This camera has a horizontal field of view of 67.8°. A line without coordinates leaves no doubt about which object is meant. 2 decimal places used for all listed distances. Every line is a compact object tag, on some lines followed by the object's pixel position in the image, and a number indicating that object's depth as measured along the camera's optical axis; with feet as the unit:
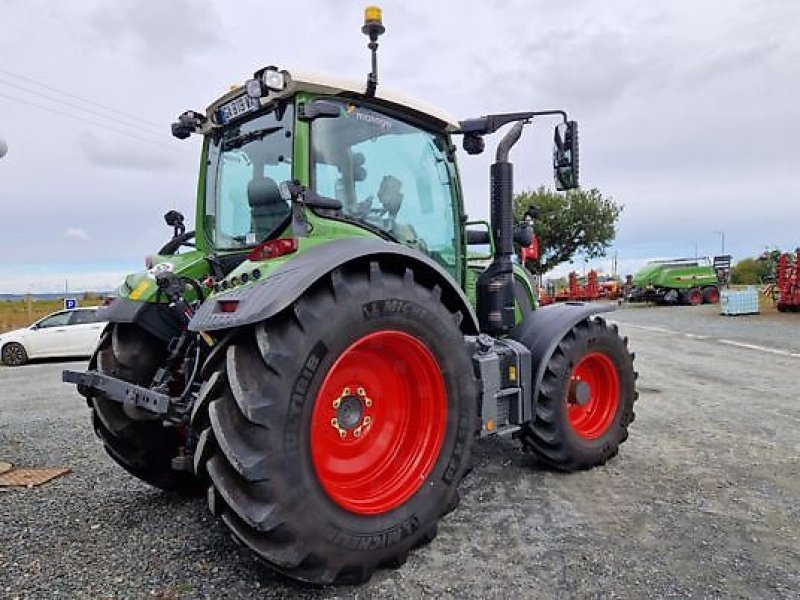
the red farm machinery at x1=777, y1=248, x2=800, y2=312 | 65.77
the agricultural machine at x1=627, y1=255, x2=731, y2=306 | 94.07
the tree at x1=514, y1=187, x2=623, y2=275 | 121.60
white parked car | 43.39
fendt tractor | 7.75
